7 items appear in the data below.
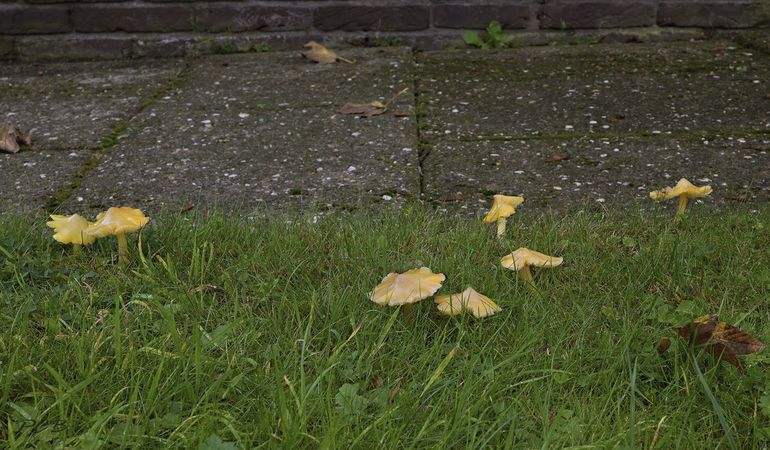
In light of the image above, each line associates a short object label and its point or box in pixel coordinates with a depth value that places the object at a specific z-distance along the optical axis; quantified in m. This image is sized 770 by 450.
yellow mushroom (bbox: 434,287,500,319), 1.64
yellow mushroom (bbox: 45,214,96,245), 1.94
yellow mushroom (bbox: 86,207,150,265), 1.88
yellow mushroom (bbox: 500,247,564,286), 1.78
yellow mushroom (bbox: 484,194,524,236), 2.04
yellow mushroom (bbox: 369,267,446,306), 1.61
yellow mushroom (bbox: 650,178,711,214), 2.08
